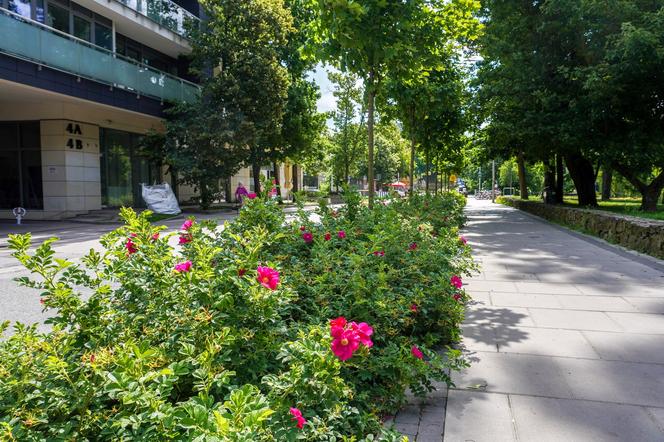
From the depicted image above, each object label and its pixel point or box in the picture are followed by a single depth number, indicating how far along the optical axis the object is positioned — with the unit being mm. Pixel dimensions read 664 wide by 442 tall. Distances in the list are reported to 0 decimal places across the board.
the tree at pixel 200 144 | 20875
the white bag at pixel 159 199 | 20547
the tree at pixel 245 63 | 21875
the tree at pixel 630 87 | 14172
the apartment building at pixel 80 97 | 15297
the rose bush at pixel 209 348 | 1556
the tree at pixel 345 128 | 42216
